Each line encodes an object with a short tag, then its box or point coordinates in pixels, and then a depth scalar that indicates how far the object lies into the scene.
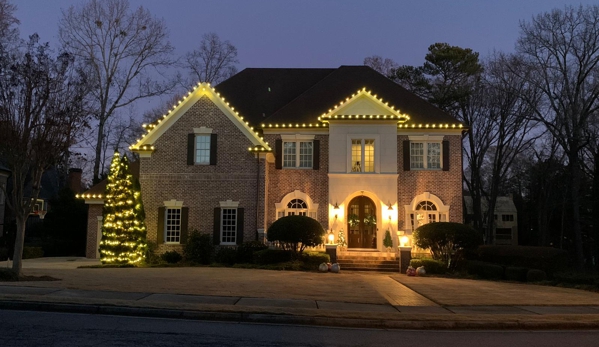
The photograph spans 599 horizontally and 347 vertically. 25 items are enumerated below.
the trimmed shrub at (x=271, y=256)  20.86
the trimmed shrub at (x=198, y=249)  22.16
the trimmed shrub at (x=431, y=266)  20.73
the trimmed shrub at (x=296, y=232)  20.78
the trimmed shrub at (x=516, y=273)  18.69
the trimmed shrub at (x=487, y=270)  19.22
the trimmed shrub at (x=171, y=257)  22.12
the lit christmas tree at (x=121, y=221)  21.05
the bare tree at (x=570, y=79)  26.84
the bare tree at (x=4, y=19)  27.22
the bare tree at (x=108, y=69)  33.19
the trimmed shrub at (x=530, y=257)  19.20
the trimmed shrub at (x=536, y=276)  18.34
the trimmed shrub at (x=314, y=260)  20.98
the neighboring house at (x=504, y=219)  57.50
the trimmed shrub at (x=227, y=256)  21.61
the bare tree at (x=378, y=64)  40.79
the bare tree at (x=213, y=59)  38.59
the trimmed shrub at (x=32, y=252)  25.81
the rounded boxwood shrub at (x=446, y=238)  20.86
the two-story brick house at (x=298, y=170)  23.34
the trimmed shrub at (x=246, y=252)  21.70
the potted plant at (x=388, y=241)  22.92
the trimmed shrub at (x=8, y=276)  13.60
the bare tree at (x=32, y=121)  13.83
